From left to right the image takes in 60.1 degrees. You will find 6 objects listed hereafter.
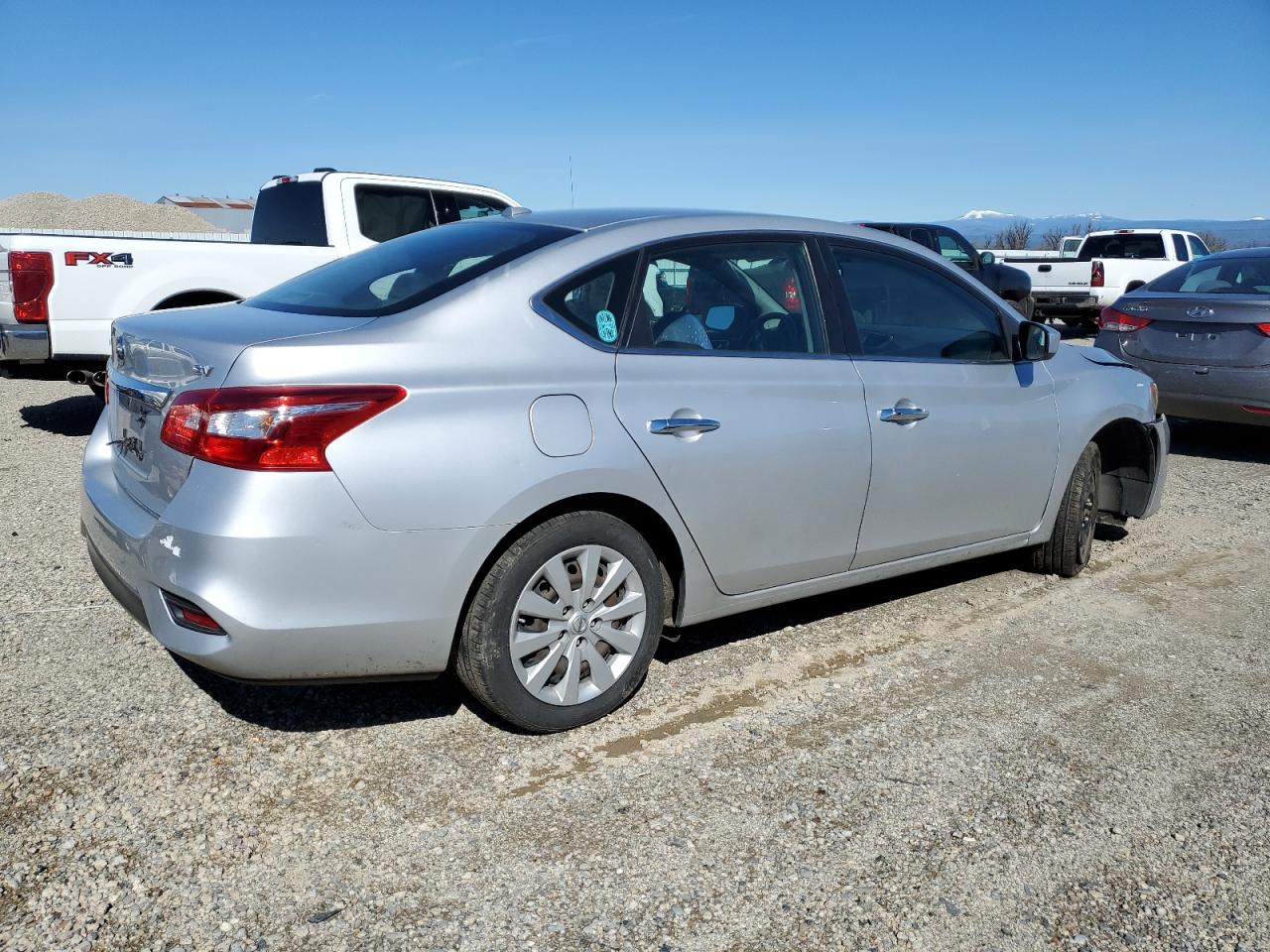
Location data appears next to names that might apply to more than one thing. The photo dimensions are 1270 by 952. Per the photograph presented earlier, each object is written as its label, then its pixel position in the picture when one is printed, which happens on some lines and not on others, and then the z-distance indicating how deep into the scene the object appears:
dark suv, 14.02
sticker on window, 3.44
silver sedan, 2.88
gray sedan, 7.66
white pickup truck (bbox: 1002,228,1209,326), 17.83
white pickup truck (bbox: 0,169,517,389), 7.28
